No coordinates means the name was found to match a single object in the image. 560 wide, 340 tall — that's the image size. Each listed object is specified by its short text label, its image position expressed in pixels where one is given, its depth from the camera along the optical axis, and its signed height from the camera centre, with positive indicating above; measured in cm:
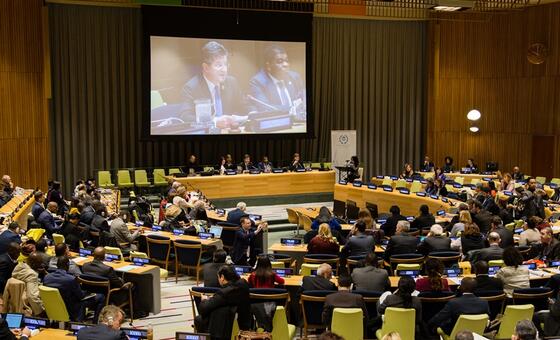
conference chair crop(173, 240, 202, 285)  1173 -236
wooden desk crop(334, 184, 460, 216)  1689 -226
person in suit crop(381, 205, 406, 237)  1291 -203
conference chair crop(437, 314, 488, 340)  708 -210
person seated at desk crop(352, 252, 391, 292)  842 -197
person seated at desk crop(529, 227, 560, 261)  1050 -205
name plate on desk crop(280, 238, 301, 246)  1183 -217
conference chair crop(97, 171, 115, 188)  2077 -198
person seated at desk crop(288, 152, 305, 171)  2221 -170
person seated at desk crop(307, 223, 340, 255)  1088 -203
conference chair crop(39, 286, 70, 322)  815 -222
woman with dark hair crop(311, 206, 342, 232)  1290 -202
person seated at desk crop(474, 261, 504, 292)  821 -195
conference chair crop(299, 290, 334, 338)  805 -226
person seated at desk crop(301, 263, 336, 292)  824 -197
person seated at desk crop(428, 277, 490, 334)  737 -203
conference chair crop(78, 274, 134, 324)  903 -223
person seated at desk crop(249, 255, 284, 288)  838 -194
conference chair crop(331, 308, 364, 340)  720 -213
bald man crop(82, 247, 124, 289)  920 -203
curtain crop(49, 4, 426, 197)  2152 +46
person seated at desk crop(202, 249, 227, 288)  870 -194
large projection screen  2162 +75
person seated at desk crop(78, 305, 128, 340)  599 -184
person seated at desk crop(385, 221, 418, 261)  1080 -204
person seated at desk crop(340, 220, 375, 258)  1070 -202
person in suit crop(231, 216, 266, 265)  1233 -228
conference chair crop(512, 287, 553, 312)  818 -211
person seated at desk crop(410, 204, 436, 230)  1308 -201
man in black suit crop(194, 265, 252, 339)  718 -195
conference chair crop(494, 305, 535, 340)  738 -212
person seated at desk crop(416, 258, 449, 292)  797 -185
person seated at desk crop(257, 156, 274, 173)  2156 -169
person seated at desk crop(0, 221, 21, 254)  1008 -181
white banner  2380 -115
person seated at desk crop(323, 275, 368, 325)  749 -201
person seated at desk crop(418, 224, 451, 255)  1085 -203
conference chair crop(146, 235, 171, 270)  1205 -234
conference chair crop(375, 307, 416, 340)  724 -213
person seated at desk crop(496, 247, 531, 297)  866 -197
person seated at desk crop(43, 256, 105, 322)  841 -208
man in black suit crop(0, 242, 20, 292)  897 -191
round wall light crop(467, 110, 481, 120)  2469 -16
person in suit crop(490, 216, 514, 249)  1131 -198
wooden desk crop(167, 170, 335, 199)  2009 -214
